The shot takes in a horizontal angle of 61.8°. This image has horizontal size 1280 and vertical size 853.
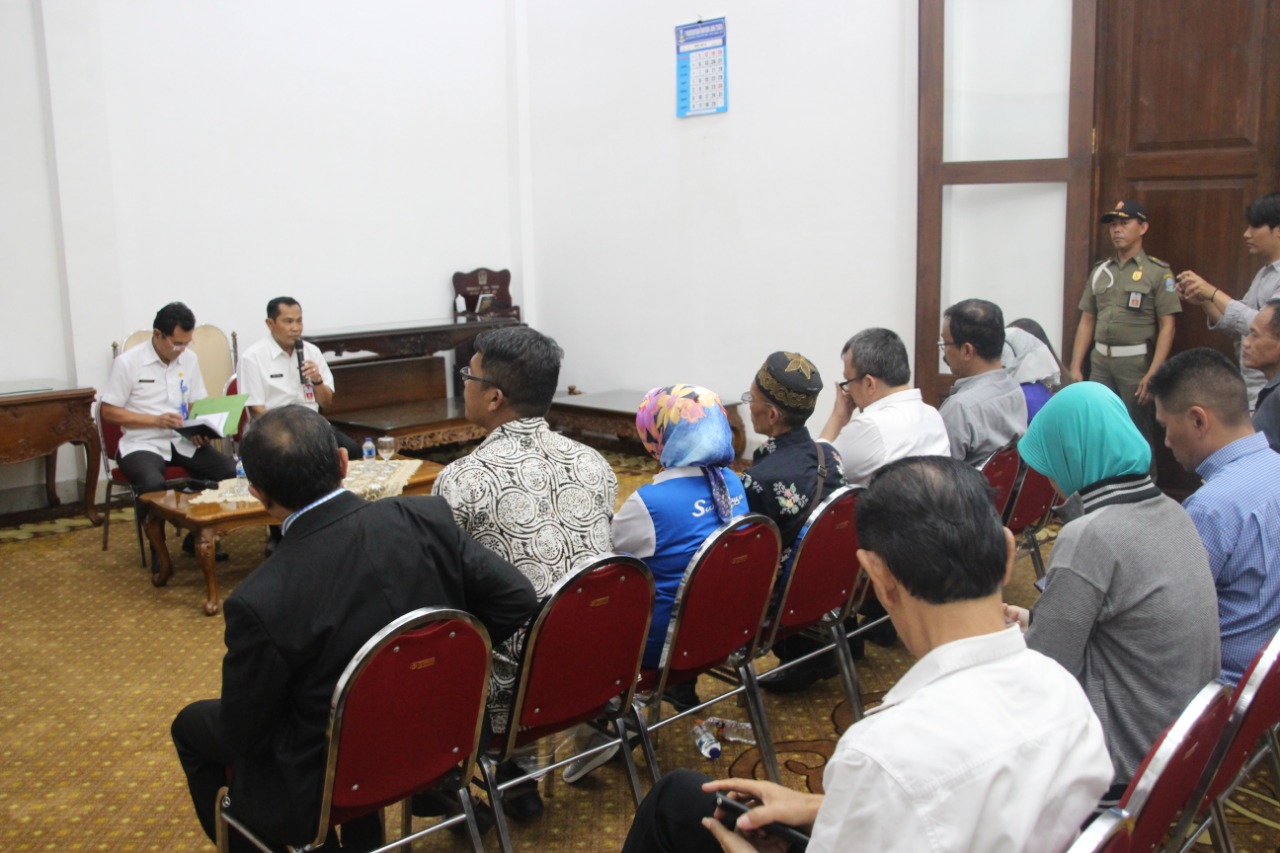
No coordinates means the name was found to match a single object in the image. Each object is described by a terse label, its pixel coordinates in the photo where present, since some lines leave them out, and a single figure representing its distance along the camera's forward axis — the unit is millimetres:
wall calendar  6973
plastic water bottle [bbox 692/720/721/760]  3109
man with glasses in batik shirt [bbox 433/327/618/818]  2506
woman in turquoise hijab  1925
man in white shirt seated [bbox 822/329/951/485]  3457
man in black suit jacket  1896
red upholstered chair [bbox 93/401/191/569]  5168
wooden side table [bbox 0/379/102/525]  5457
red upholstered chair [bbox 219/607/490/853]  1896
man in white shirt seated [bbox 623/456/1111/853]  1227
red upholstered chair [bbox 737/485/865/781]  2832
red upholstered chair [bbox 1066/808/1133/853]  1285
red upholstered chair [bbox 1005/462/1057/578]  3828
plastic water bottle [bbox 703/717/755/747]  3256
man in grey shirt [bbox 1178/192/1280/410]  4477
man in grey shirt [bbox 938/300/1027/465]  3875
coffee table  4305
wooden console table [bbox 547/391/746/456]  7086
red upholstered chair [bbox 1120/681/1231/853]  1476
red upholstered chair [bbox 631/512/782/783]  2518
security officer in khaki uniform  5191
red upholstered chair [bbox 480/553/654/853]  2246
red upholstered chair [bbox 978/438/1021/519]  3537
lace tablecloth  4426
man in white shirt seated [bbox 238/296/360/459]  5527
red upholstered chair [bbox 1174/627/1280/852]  1825
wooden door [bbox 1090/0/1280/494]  5035
